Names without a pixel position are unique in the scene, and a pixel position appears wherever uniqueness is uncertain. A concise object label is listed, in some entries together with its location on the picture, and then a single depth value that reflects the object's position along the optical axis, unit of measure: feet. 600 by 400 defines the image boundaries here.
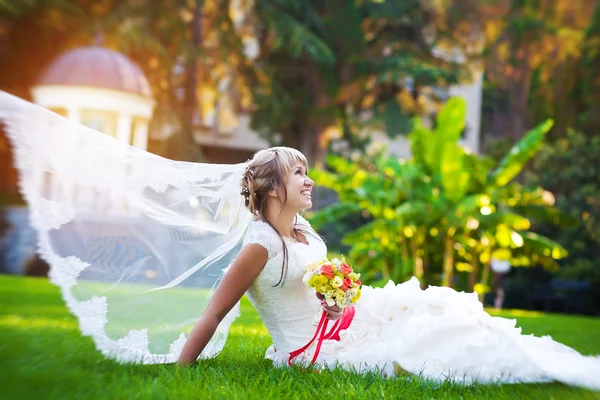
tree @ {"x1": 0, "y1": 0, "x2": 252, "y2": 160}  53.72
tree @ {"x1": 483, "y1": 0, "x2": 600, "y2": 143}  77.46
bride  12.01
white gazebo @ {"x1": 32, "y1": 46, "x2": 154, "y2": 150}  50.31
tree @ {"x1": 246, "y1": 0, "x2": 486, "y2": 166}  64.34
